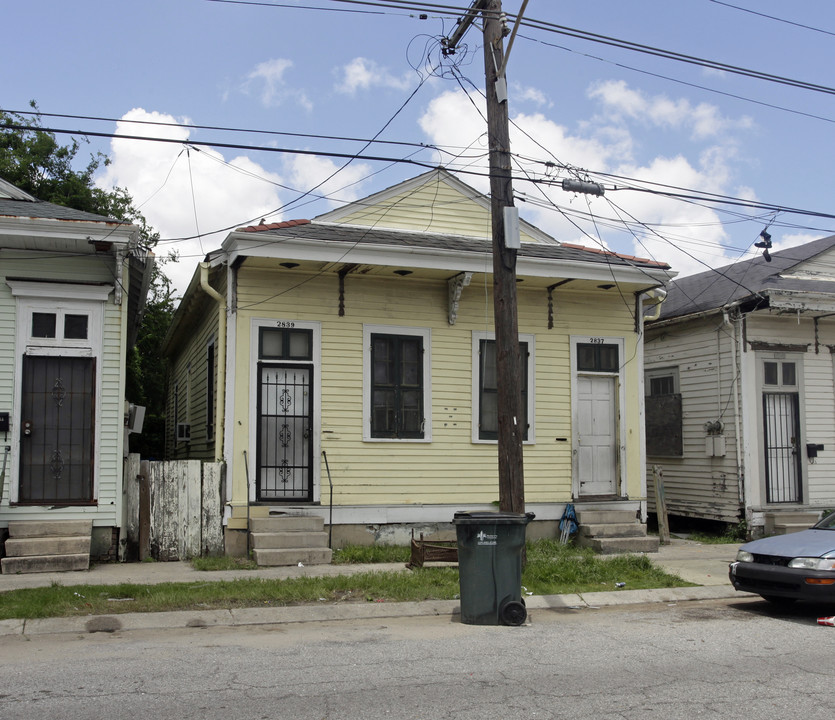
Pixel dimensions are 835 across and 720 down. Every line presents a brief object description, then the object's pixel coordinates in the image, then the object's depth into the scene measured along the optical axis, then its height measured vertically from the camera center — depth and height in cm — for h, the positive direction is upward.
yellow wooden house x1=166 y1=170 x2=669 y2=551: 1233 +110
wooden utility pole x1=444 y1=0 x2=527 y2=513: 998 +187
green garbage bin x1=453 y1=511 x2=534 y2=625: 823 -133
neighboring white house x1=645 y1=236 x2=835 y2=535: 1538 +63
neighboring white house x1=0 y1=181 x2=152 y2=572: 1100 +84
